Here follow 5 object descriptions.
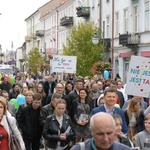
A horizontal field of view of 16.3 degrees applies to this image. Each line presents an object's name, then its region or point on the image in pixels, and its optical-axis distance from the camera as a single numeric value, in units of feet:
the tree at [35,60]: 230.07
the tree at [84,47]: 119.75
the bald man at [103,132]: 13.74
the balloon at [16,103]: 42.50
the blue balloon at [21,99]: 41.65
